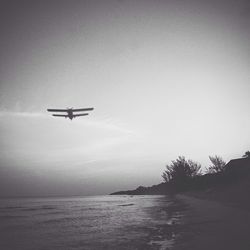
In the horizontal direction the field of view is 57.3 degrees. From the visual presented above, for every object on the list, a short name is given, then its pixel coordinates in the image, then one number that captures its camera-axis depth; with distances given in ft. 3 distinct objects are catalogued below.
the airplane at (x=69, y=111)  126.44
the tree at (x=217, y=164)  302.86
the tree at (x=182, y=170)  358.84
